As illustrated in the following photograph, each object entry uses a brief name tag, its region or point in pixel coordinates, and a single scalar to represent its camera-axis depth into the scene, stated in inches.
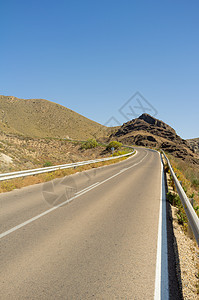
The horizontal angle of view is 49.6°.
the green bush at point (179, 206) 262.5
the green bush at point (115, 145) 2282.2
